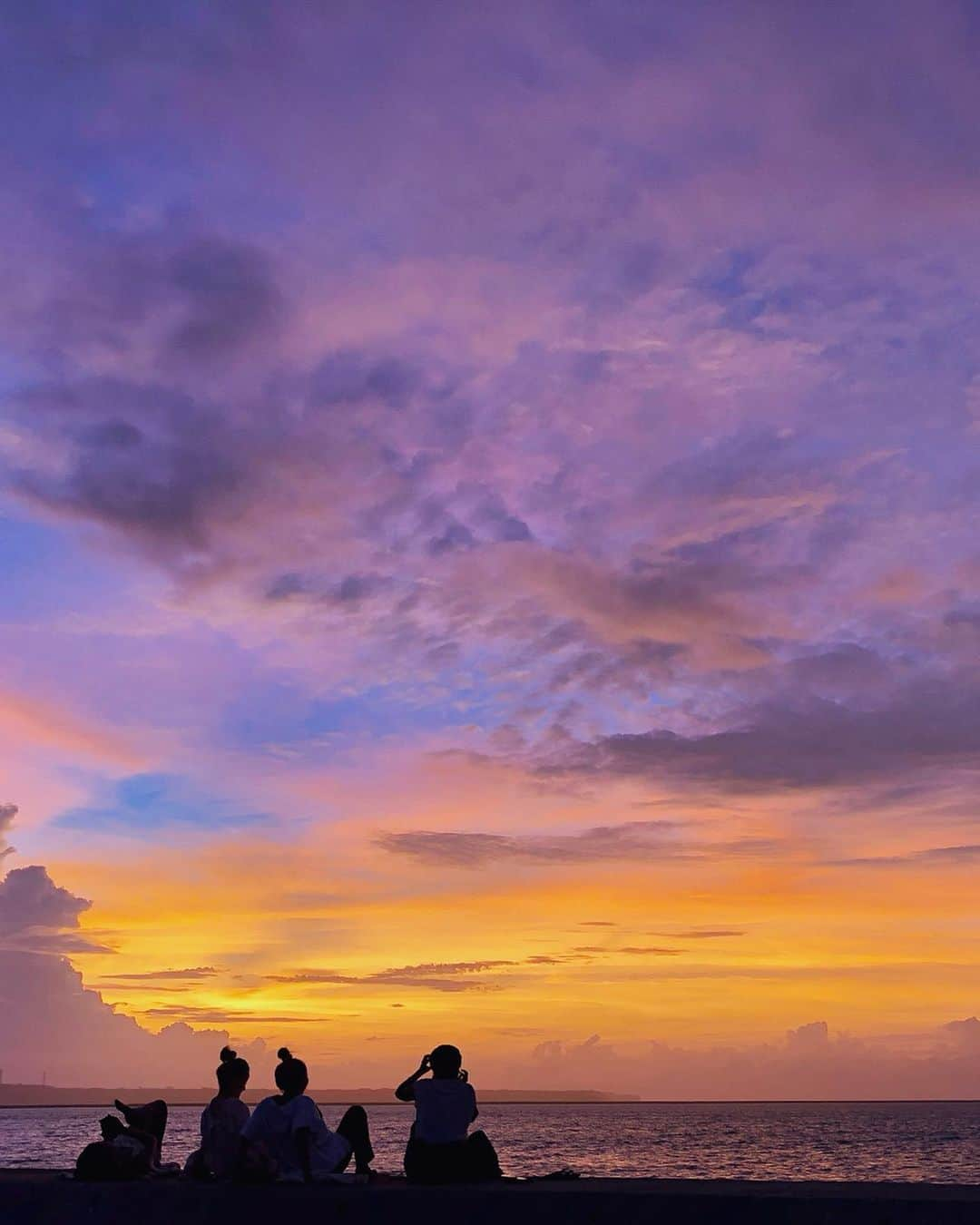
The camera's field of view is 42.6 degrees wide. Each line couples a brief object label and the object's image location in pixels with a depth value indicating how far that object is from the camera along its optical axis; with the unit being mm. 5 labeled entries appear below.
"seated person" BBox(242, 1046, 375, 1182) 11846
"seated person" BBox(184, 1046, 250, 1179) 13219
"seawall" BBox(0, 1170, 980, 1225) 9156
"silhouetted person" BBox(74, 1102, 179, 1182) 12336
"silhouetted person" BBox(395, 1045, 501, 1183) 11867
